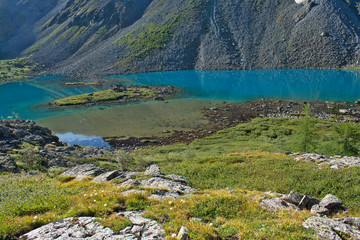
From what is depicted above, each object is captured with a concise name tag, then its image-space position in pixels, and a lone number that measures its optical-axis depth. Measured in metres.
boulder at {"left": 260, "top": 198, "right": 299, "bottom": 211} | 12.29
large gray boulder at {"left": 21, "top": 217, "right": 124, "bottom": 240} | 9.20
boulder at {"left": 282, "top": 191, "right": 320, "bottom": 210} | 12.66
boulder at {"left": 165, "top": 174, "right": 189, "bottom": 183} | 19.09
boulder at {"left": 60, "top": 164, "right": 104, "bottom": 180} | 20.25
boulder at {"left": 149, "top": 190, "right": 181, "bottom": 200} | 13.60
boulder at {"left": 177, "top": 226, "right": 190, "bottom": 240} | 8.75
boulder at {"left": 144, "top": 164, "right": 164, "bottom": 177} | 20.13
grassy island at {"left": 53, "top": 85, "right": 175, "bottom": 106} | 101.74
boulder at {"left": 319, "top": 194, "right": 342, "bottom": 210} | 12.02
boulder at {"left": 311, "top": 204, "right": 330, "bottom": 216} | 11.58
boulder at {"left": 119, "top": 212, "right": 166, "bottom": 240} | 9.29
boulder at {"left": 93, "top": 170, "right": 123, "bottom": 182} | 18.47
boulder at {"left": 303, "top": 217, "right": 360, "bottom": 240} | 8.95
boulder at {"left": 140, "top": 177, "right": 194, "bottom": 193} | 15.93
